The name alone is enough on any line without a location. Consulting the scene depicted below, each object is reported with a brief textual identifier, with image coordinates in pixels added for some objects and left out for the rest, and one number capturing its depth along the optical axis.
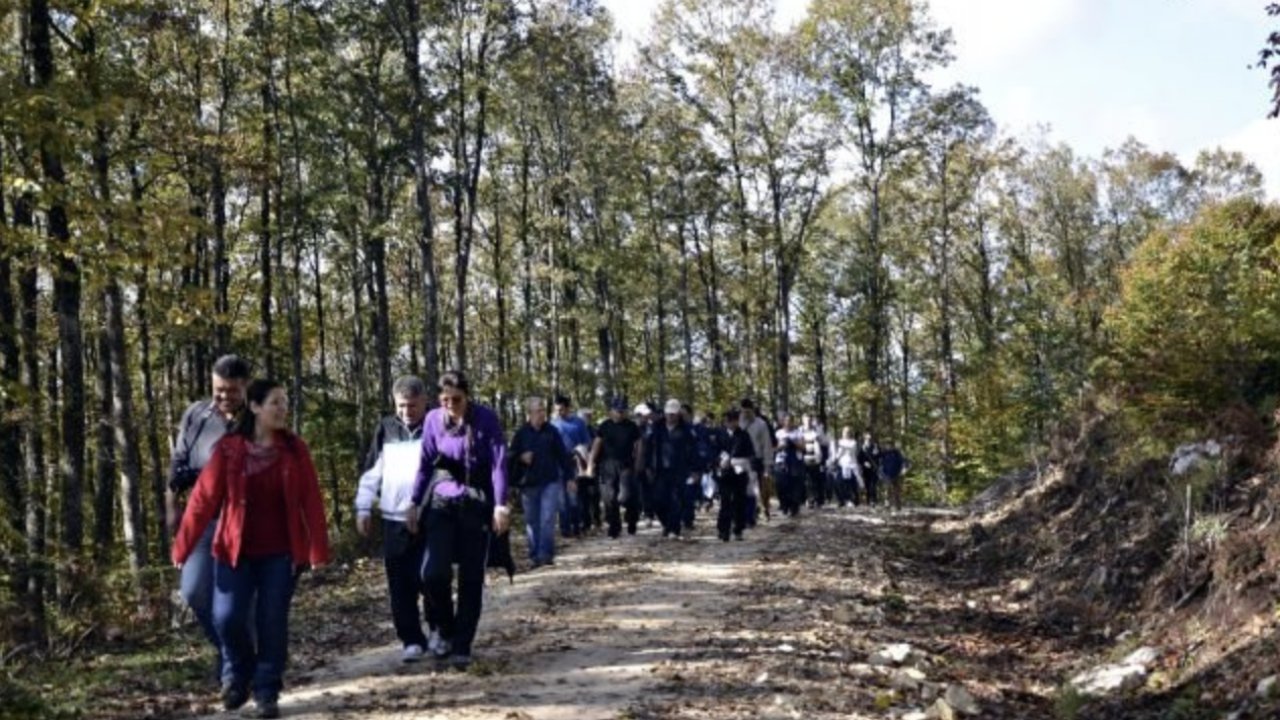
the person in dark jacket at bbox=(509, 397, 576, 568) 13.85
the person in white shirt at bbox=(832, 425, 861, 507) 28.08
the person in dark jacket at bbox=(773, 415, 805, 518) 21.30
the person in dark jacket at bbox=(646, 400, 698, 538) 16.84
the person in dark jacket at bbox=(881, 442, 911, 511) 30.41
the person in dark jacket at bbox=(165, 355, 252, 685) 7.14
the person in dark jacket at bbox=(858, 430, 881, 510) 30.23
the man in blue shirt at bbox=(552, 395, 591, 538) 17.03
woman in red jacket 6.90
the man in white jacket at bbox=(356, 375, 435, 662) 8.34
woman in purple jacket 8.19
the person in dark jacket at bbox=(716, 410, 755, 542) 16.73
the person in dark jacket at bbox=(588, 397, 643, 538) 17.02
